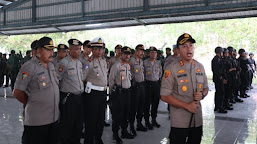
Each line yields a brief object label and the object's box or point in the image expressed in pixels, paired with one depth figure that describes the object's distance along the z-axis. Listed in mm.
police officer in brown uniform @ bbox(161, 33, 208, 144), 2371
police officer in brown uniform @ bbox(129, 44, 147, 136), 4746
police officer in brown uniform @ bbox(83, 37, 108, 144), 3723
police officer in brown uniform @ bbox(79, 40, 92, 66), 5045
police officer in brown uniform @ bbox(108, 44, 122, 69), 6076
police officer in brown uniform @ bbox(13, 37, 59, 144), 2520
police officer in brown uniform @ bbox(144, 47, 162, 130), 5176
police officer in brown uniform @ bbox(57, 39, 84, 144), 3422
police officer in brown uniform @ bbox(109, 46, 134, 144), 4270
